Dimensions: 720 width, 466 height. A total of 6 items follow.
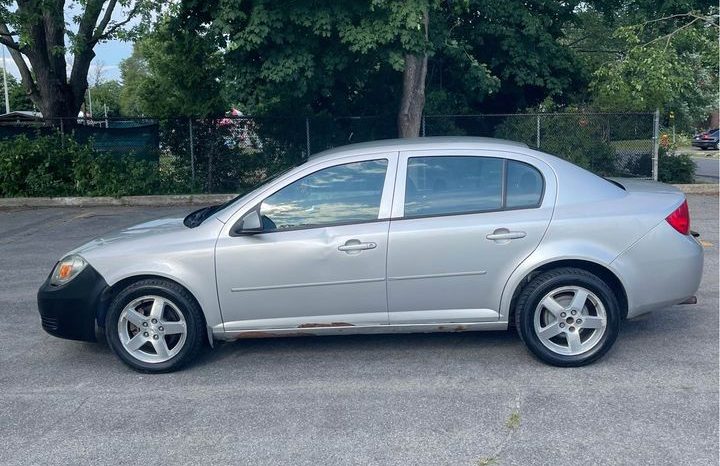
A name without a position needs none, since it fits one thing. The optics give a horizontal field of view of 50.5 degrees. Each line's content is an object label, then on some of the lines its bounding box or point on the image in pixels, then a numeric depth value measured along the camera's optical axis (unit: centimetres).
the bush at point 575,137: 1664
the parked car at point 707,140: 4278
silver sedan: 546
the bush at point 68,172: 1608
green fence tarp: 1669
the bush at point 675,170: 1727
